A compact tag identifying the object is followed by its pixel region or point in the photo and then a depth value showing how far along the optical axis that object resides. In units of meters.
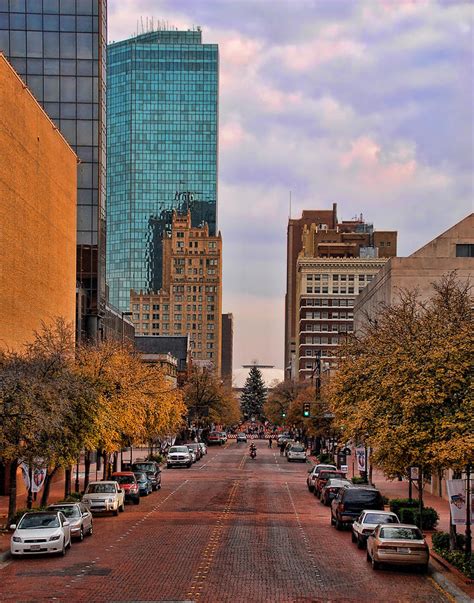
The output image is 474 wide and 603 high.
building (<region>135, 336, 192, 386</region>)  167.90
